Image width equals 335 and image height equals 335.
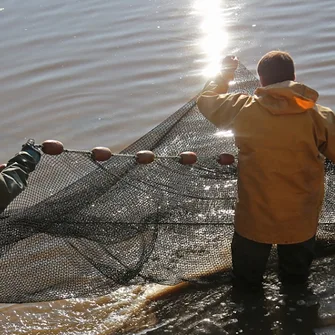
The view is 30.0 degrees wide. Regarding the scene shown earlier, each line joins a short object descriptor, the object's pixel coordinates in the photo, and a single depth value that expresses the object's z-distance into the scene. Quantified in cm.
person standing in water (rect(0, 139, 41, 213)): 324
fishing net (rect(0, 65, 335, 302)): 386
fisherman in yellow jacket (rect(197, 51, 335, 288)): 328
